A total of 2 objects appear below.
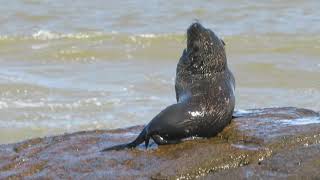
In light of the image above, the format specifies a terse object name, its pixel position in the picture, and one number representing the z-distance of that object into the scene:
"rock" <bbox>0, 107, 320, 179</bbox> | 8.42
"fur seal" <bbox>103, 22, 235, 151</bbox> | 9.50
